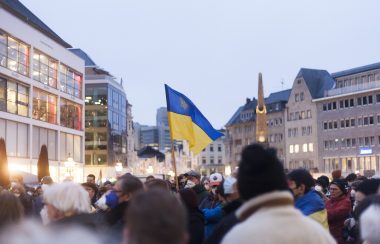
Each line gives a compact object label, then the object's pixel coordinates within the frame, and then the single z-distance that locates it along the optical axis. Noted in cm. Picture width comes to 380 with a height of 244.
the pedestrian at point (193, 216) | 838
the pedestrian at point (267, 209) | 378
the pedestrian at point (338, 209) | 1005
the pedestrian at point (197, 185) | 1312
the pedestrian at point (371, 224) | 451
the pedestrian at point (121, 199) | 723
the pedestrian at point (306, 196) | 797
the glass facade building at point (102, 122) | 8375
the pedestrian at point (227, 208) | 601
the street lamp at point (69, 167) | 4443
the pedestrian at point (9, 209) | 561
